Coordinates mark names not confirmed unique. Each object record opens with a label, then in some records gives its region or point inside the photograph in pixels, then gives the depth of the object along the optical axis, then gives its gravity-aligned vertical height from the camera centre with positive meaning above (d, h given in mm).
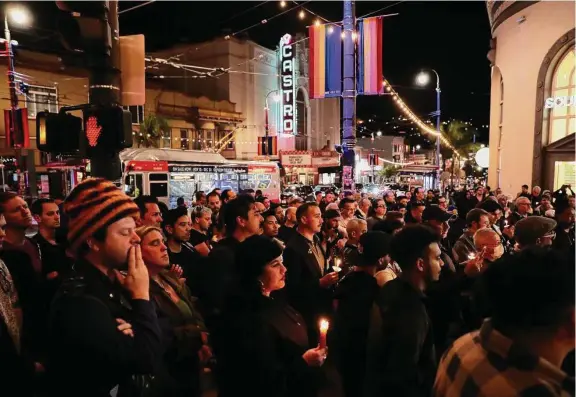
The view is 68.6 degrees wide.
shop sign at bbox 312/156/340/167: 27900 +45
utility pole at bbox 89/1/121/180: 4402 +852
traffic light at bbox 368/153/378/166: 40038 +116
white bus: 17141 -480
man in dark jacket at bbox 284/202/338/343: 4066 -1145
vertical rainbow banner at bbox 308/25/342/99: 12602 +3075
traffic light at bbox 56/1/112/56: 4070 +1364
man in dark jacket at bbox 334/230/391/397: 3326 -1144
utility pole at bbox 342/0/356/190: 12109 +1893
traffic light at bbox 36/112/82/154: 4719 +358
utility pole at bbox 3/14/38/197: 17156 +1789
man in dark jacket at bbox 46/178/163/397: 1789 -641
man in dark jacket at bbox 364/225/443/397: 2576 -1036
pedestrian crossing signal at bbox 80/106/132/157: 4457 +359
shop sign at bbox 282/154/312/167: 27034 +131
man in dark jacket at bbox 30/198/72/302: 4074 -913
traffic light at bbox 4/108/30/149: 17312 +1501
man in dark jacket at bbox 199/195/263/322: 3105 -799
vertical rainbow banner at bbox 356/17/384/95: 12383 +3112
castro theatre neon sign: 37656 +6905
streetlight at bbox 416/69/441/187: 21431 +4287
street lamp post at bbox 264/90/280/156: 32125 +5003
